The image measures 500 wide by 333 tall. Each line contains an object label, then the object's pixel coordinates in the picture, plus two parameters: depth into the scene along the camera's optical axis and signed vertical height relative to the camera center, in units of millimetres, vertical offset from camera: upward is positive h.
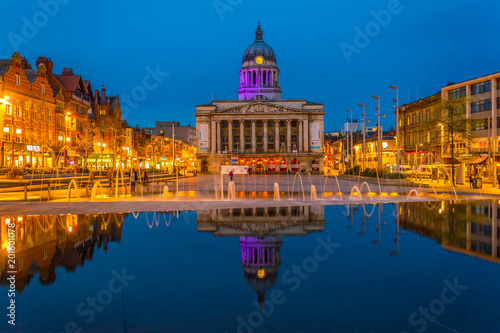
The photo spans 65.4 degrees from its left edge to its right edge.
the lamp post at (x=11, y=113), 50875 +6658
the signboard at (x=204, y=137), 122538 +7875
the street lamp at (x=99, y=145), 84475 +3828
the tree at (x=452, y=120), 41125 +4252
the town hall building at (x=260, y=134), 120000 +8736
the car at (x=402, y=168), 58494 -1407
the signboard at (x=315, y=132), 123875 +8996
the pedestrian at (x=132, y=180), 31875 -1434
